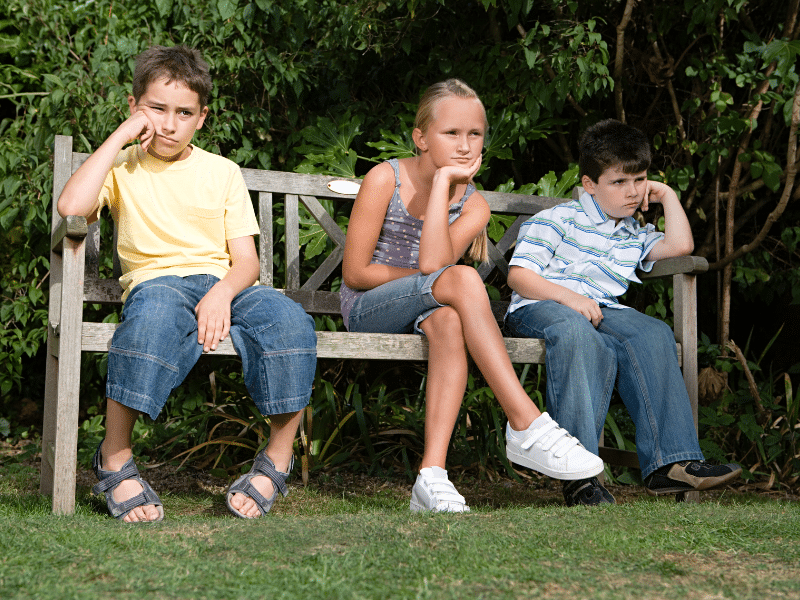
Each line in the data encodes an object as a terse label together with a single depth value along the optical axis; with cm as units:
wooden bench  426
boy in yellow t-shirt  415
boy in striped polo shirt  484
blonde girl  446
